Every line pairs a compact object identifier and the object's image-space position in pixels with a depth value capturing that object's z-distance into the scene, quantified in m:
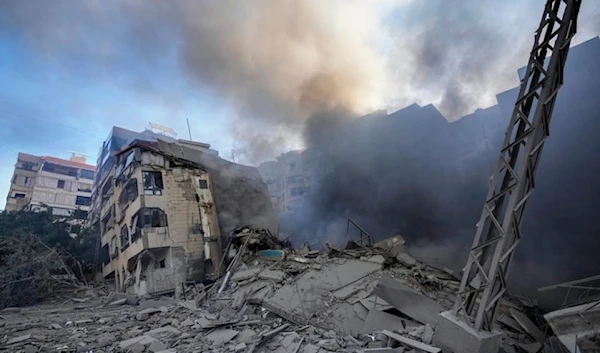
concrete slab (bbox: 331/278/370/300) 8.36
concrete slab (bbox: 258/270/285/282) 10.59
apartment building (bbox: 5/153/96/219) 33.72
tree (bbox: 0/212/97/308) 12.11
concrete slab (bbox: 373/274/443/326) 7.02
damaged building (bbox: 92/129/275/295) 15.57
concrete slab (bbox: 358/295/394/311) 7.31
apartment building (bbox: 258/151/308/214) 35.59
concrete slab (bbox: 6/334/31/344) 6.32
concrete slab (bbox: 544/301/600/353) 4.71
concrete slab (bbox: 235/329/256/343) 6.49
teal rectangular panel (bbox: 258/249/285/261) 13.01
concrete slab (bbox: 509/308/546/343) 6.78
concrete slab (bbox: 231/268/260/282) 11.85
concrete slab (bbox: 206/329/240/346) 6.51
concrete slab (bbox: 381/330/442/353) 4.49
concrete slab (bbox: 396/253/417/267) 10.22
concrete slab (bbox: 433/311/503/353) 4.24
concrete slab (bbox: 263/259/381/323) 8.16
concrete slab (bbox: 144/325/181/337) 7.08
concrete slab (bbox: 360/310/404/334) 6.77
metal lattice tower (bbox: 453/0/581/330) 4.48
